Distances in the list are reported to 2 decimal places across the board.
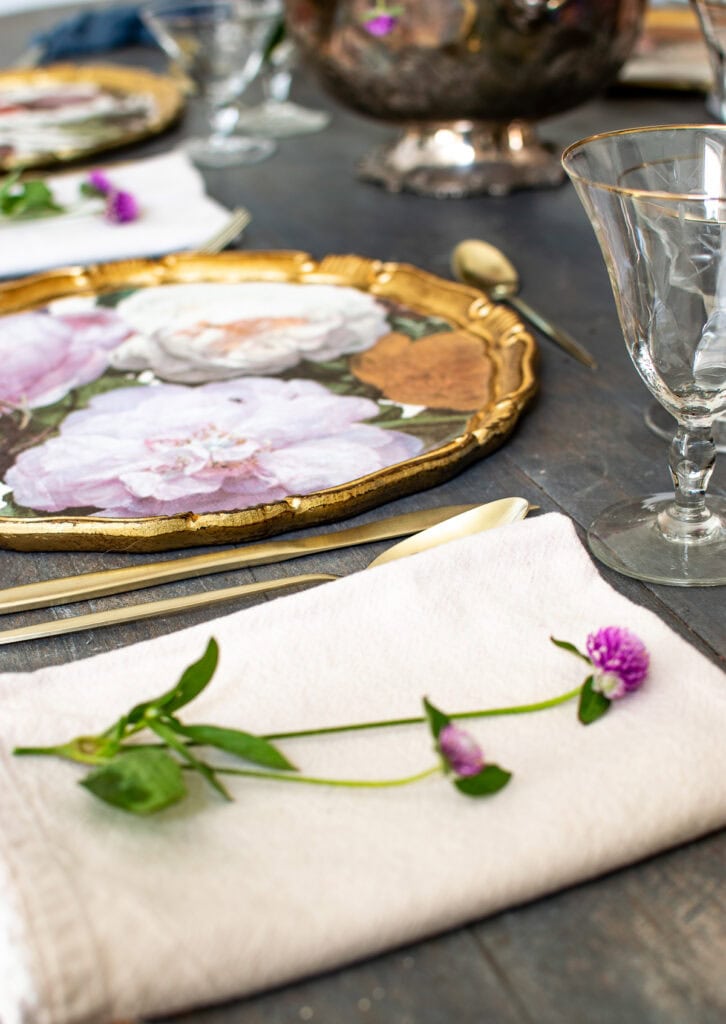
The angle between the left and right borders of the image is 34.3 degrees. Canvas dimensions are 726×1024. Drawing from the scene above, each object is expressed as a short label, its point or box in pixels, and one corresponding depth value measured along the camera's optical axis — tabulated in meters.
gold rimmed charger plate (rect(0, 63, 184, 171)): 1.16
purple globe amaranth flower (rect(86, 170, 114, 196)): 1.01
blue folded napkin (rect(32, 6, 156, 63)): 1.77
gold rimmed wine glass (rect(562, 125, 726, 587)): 0.44
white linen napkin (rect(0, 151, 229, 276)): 0.90
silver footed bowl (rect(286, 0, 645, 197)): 0.93
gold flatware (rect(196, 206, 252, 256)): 0.89
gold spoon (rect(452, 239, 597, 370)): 0.80
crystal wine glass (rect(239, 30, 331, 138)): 1.32
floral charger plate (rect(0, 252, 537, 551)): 0.53
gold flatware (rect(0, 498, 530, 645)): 0.46
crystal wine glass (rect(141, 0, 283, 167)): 1.15
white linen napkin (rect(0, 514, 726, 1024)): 0.30
